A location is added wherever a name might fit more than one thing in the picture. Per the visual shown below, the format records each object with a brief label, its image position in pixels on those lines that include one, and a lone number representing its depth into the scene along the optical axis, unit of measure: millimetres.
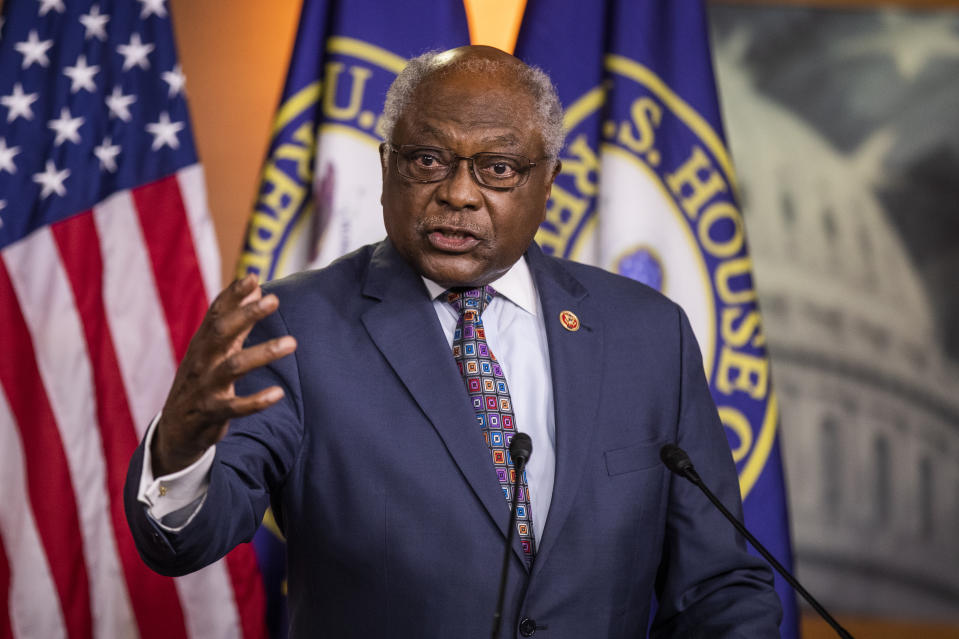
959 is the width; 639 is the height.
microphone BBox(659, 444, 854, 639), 2455
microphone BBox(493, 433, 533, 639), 2443
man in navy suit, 2571
